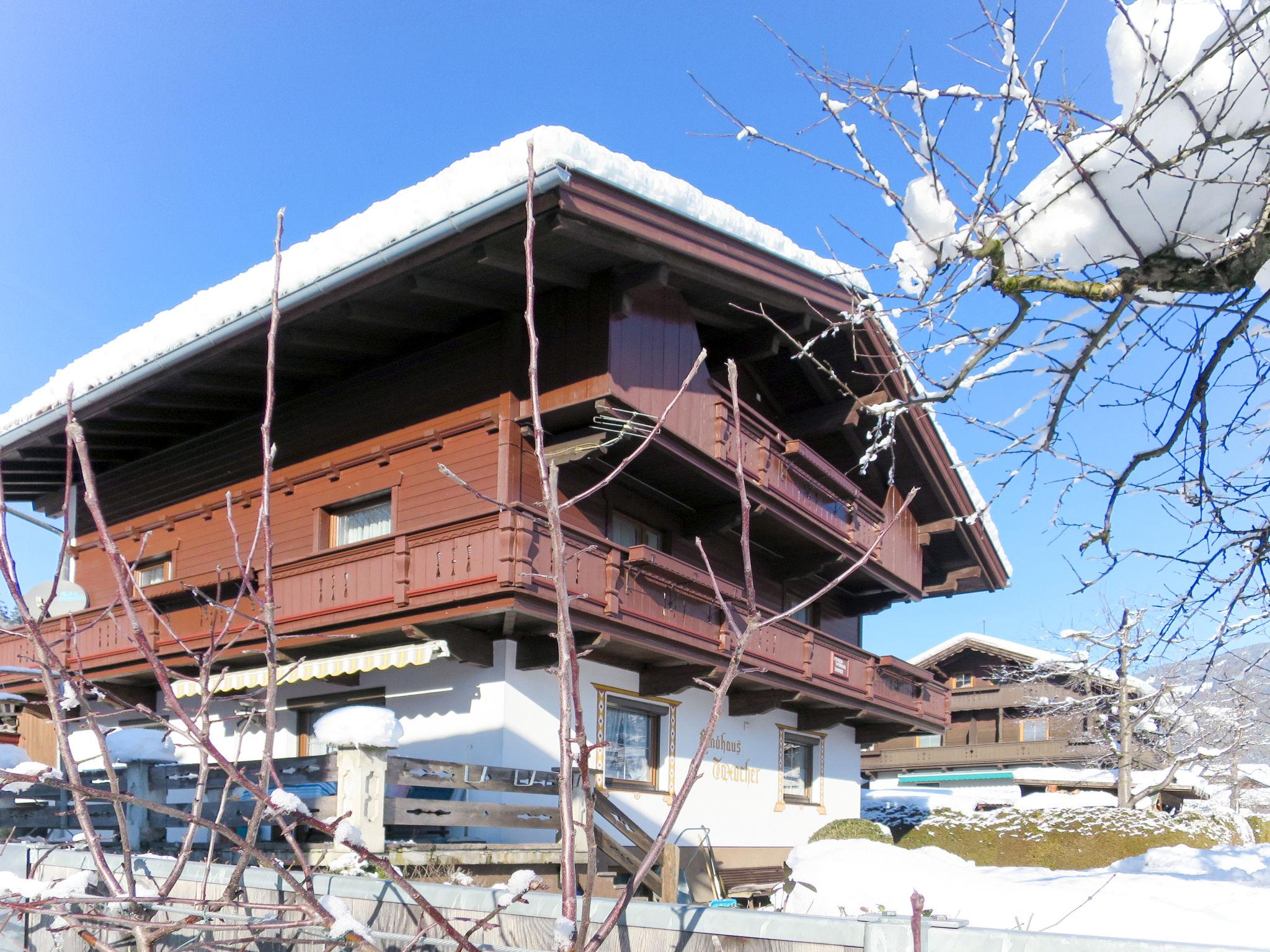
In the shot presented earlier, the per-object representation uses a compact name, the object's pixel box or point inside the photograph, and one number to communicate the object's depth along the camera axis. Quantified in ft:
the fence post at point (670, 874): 33.30
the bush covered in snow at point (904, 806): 81.15
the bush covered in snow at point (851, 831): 61.72
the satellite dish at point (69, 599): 56.08
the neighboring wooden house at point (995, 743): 120.57
